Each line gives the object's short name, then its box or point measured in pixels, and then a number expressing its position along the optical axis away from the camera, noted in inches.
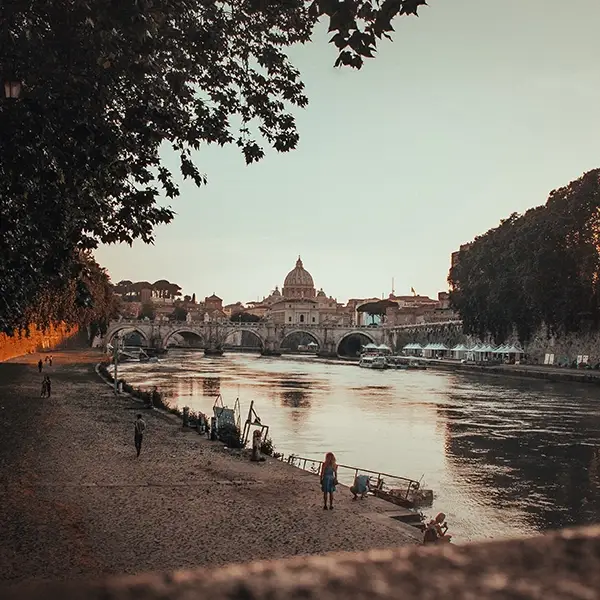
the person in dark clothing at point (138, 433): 653.3
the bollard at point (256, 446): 668.9
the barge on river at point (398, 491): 495.9
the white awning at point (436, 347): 3565.5
